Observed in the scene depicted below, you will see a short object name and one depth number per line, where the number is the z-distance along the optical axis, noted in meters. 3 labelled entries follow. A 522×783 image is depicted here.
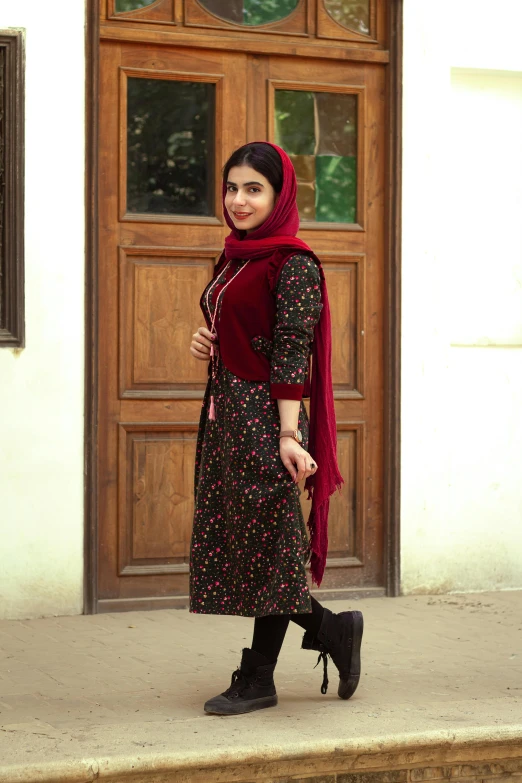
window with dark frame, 9.72
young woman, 6.90
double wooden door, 10.23
